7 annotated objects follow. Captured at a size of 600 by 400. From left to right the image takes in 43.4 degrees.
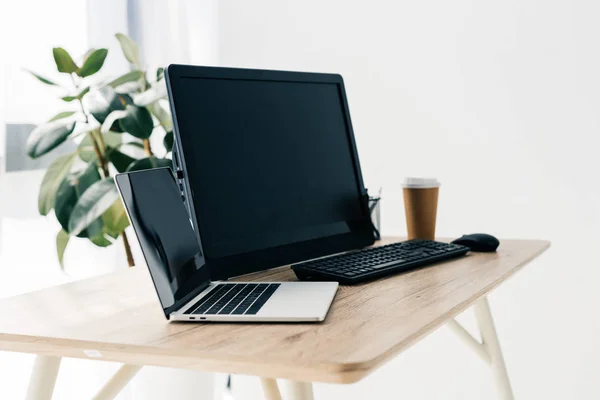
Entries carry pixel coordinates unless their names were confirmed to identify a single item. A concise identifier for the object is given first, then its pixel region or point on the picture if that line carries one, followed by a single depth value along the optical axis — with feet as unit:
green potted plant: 6.48
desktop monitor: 4.22
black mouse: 5.24
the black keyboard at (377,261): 4.09
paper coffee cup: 5.74
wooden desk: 2.57
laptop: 3.14
